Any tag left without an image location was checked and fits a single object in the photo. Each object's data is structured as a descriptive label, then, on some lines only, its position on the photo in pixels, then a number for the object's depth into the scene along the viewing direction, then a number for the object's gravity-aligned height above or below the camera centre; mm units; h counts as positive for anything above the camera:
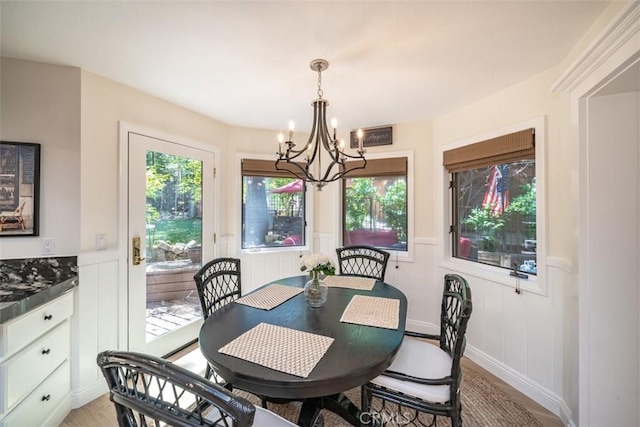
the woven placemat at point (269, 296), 1785 -579
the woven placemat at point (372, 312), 1527 -598
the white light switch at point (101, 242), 2065 -210
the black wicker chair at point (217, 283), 1870 -508
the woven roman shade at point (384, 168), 3148 +562
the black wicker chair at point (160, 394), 670 -476
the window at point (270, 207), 3396 +105
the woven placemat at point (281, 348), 1119 -611
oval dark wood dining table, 1049 -619
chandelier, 1702 +550
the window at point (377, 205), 3238 +130
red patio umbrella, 3575 +364
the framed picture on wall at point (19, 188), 1807 +179
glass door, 2332 -222
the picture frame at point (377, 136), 3207 +951
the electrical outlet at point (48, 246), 1894 -220
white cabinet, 1367 -860
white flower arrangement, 1725 -316
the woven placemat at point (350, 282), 2186 -568
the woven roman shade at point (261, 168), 3328 +592
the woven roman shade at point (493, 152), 2094 +553
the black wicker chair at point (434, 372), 1328 -858
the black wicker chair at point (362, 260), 2701 -468
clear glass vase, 1759 -502
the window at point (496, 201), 2172 +132
